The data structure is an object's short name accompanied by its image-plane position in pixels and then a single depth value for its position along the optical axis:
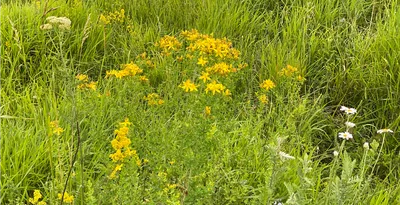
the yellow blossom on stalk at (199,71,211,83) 2.21
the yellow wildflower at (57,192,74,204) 1.60
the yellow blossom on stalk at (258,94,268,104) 2.38
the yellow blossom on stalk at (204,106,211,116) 2.05
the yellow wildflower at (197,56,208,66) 2.38
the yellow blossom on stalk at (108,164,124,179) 1.65
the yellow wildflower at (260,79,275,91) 2.43
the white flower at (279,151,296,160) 1.61
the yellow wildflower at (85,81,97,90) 2.36
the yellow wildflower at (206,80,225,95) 2.06
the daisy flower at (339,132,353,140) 1.95
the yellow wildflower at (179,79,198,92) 2.15
